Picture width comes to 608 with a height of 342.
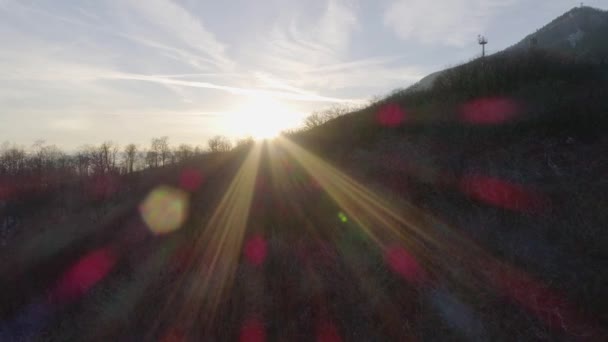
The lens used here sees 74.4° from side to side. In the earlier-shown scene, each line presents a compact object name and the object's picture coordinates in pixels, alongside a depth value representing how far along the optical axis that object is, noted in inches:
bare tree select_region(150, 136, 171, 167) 1870.0
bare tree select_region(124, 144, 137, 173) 1896.5
